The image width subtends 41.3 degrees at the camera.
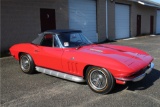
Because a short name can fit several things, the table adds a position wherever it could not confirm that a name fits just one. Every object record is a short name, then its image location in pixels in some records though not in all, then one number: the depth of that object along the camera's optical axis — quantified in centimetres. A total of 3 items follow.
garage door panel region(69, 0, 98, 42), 1305
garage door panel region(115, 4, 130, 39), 1747
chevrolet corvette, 429
